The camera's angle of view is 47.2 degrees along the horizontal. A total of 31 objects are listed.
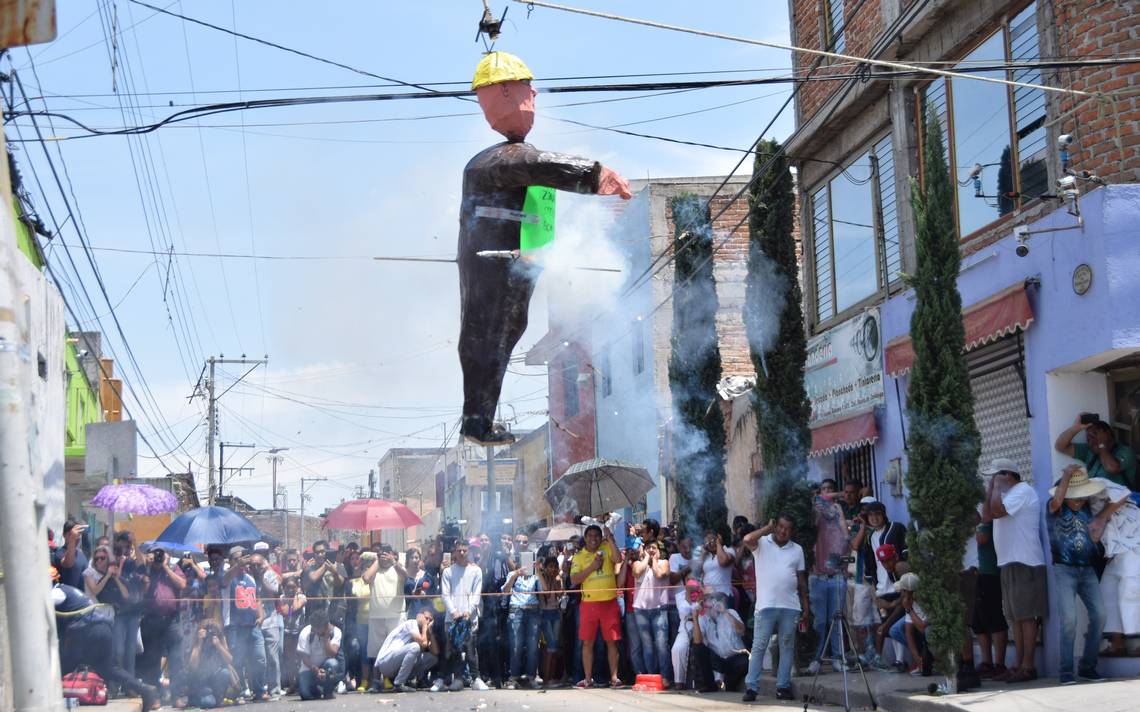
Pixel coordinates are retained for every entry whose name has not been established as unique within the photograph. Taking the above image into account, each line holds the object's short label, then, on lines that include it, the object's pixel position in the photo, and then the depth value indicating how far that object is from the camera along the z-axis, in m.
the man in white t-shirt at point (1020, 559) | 11.52
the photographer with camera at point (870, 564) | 13.09
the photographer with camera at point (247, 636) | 15.62
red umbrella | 16.78
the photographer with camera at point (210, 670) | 15.03
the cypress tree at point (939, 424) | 11.34
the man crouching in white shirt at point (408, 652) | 15.92
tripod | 11.06
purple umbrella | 18.53
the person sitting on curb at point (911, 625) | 12.29
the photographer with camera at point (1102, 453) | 11.32
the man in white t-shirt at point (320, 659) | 15.36
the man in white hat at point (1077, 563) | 10.89
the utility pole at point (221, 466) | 54.45
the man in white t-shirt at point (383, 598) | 16.17
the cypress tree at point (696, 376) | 17.28
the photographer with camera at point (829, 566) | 13.85
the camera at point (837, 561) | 13.75
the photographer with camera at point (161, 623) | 15.05
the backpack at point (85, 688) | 12.75
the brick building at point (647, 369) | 24.16
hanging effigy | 5.83
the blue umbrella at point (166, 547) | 16.09
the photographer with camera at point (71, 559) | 13.06
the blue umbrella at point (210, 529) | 16.61
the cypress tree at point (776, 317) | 15.66
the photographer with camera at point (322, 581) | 16.45
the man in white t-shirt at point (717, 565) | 14.48
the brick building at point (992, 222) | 11.80
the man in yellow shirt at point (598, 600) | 15.54
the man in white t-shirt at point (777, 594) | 12.80
